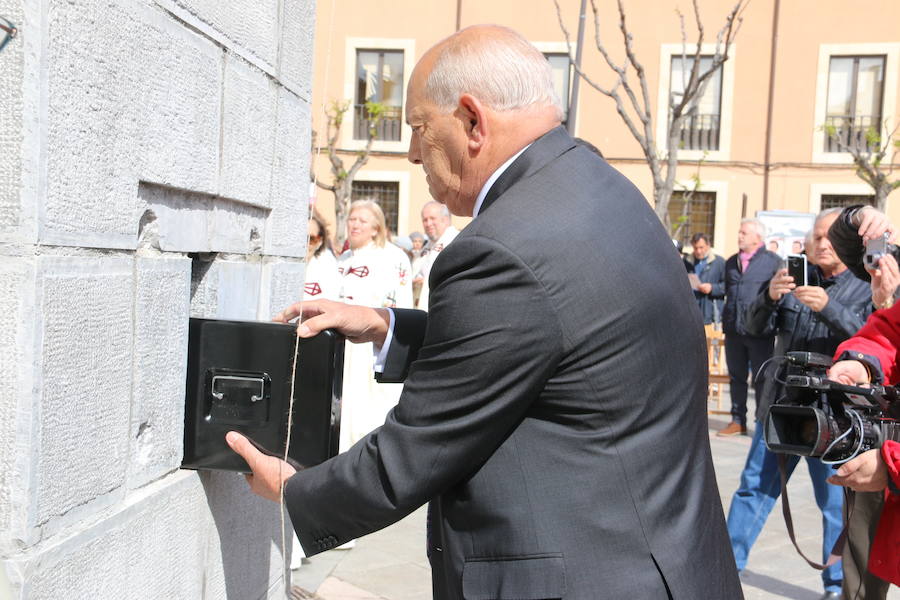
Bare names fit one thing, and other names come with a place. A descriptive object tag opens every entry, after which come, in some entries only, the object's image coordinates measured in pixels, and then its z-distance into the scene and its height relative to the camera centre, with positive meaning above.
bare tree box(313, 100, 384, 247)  23.84 +2.31
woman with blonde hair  6.35 -0.18
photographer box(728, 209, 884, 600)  4.81 -0.33
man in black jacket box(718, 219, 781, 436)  8.87 -0.20
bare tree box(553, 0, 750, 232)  12.72 +2.25
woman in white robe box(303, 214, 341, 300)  6.11 -0.05
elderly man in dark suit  1.70 -0.21
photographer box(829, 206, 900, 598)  2.95 -0.31
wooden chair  11.15 -0.95
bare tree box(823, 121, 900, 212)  21.27 +3.24
